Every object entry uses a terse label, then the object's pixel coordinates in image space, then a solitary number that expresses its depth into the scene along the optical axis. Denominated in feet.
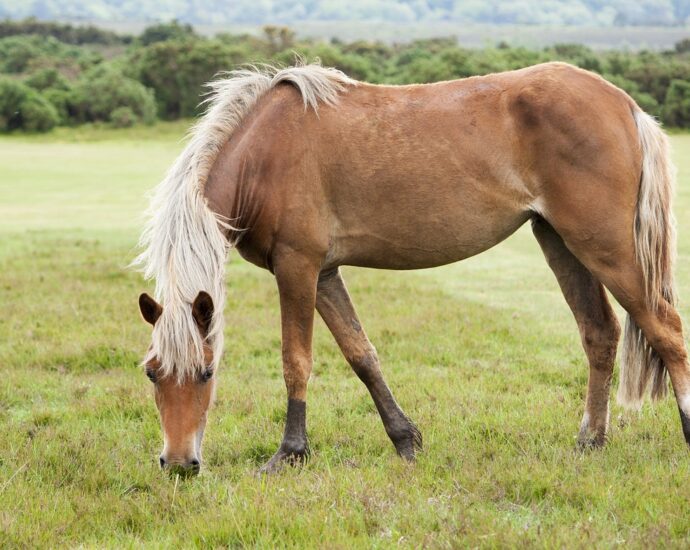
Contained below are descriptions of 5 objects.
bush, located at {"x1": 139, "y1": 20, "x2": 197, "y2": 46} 312.71
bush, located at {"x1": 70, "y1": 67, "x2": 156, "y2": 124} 176.86
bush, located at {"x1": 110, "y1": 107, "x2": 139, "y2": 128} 172.86
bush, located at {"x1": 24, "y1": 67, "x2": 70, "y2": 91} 190.12
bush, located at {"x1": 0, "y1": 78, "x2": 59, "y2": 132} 167.73
